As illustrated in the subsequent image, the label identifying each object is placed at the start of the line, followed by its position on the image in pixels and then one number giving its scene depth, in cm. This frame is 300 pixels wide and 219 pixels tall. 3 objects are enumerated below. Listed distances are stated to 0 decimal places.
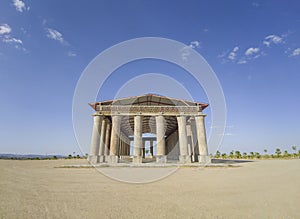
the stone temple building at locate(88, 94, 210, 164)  2197
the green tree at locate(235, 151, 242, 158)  7124
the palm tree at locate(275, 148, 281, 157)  6612
